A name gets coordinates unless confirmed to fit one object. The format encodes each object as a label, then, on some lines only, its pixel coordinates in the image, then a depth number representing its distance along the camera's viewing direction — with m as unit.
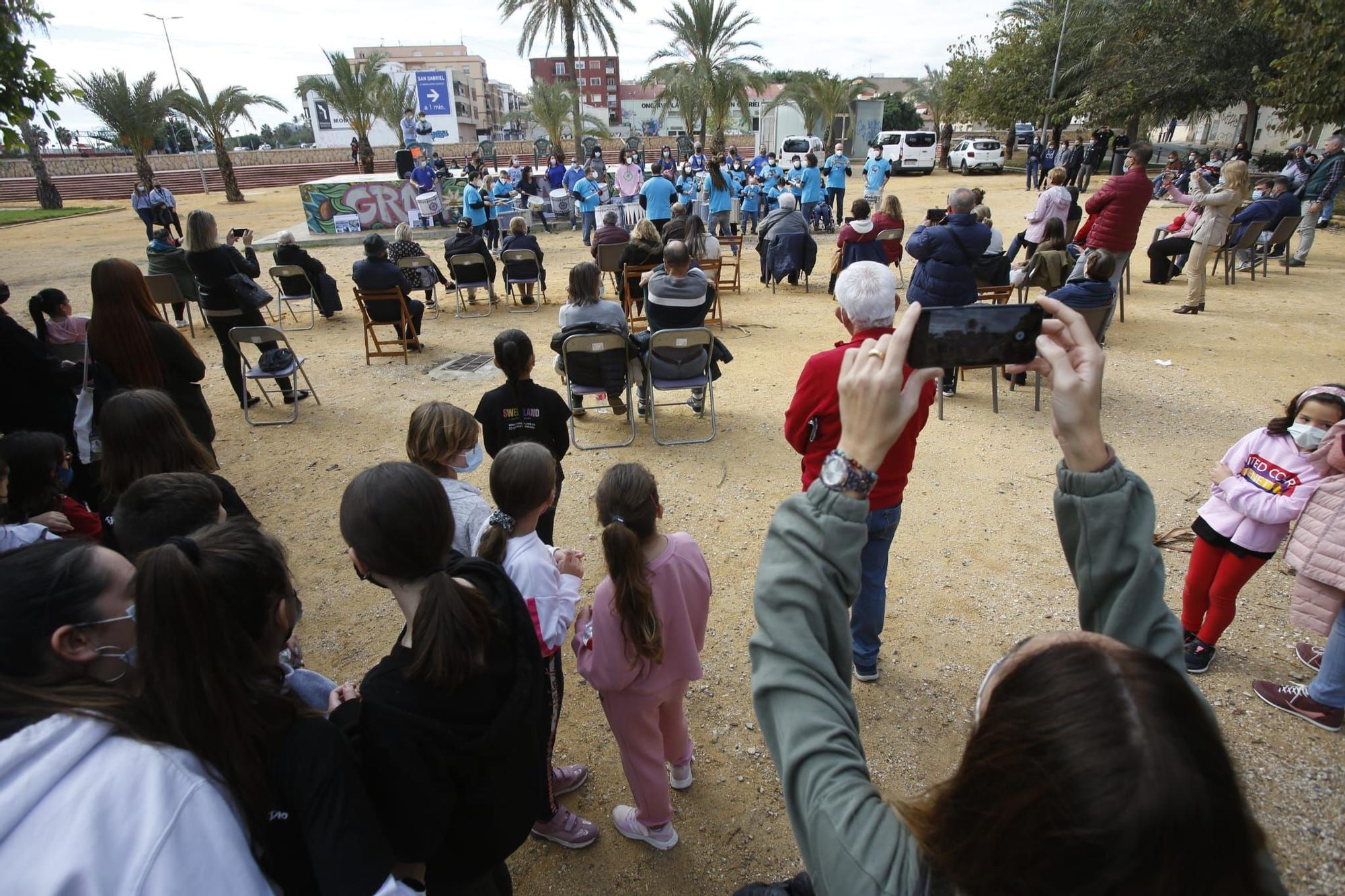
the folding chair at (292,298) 8.48
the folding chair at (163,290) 7.83
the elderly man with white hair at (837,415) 2.62
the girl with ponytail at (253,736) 1.17
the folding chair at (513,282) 9.12
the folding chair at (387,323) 7.22
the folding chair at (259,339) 5.84
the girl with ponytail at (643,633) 2.07
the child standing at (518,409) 3.52
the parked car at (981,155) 26.81
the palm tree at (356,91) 22.86
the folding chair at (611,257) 9.08
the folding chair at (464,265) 8.71
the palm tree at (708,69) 25.97
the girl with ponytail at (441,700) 1.39
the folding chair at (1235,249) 9.21
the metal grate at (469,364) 7.40
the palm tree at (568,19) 22.66
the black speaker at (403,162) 17.80
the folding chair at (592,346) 5.06
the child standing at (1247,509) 2.61
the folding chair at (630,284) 8.01
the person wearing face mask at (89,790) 0.93
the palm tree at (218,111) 23.98
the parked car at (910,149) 26.95
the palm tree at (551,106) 25.56
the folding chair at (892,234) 8.55
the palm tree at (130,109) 22.53
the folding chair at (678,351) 5.18
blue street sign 48.78
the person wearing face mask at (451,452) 2.50
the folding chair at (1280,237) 9.58
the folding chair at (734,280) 9.74
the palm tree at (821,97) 31.48
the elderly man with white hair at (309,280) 8.52
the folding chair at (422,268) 8.64
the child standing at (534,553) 2.09
